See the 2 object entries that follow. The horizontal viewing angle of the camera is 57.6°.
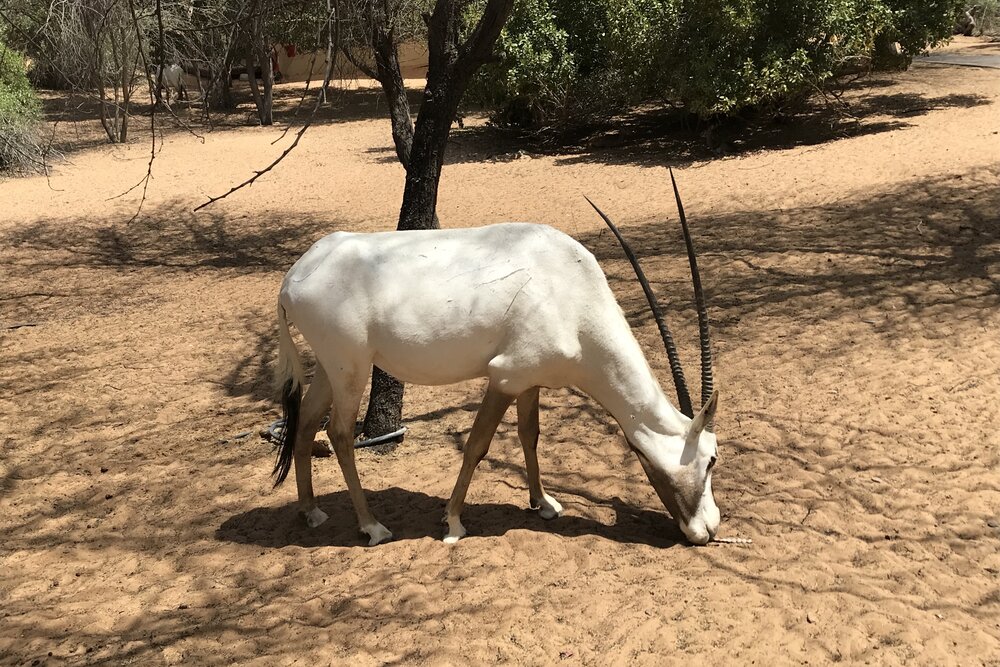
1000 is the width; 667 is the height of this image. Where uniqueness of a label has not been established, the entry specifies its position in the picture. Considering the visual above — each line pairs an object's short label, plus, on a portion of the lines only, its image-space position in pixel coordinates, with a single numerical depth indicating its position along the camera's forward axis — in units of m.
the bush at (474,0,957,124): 12.54
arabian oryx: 3.87
